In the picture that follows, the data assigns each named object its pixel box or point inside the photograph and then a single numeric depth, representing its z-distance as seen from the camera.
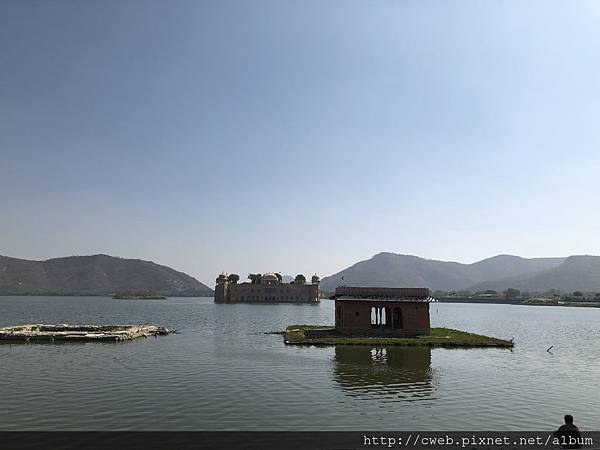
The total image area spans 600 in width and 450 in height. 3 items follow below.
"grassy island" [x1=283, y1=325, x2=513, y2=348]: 54.22
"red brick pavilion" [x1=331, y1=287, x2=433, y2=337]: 62.53
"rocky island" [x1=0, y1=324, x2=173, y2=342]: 56.97
